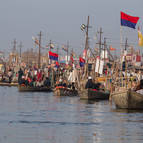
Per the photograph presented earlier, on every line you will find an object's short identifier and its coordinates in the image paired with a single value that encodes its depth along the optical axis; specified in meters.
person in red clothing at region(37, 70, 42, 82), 86.51
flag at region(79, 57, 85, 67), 70.86
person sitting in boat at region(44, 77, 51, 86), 82.94
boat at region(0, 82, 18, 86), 111.74
